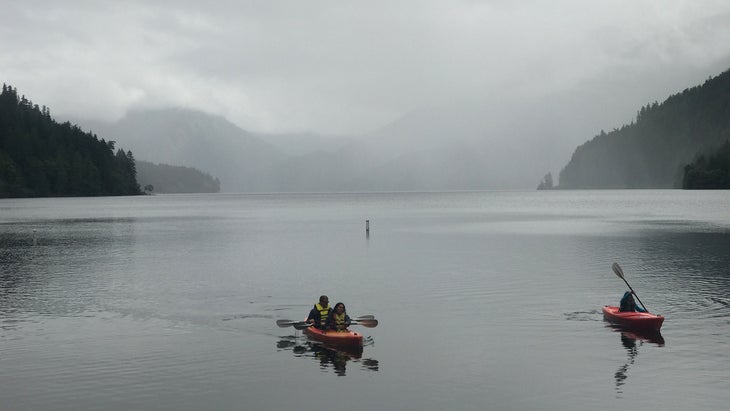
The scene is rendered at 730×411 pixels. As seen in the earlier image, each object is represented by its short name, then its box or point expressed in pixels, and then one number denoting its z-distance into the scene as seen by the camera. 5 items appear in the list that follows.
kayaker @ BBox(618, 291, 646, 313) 38.16
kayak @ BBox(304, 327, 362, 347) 33.47
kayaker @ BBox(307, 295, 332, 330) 35.83
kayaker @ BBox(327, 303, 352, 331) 34.59
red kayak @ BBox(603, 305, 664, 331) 36.00
